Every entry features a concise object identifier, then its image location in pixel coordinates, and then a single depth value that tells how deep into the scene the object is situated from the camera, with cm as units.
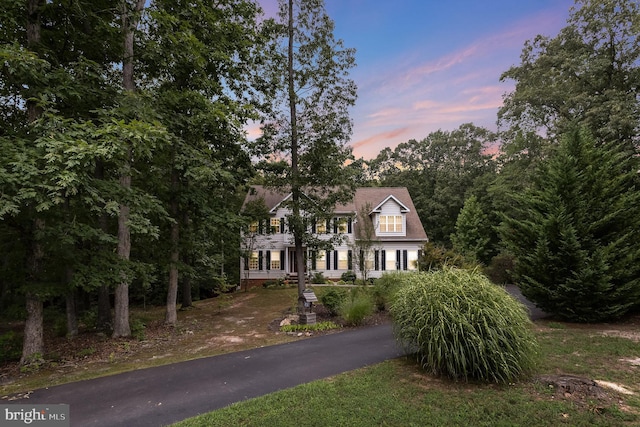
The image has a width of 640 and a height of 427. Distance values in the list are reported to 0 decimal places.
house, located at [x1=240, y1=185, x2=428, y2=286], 2512
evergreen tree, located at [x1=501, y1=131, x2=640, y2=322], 1009
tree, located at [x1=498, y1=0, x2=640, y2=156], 1590
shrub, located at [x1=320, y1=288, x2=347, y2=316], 1276
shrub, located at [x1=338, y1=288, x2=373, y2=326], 1138
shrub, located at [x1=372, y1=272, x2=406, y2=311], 1345
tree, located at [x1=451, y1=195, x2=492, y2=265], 2981
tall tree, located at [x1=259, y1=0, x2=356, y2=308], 1341
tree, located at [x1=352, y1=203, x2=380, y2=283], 1919
